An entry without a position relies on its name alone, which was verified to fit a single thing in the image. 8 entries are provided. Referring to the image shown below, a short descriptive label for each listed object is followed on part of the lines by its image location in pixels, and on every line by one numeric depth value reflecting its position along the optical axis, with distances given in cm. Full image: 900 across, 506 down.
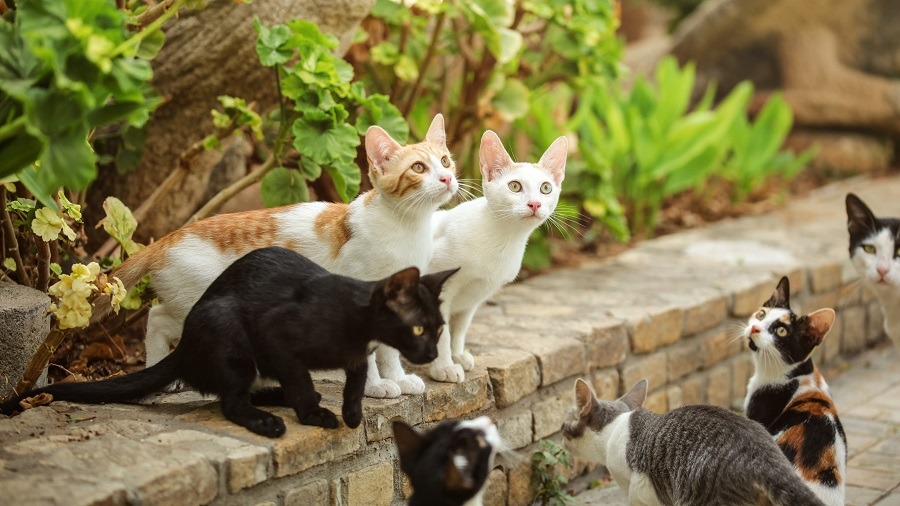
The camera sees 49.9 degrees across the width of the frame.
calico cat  325
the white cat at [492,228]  321
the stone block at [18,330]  284
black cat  259
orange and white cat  301
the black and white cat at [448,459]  239
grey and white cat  279
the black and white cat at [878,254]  402
